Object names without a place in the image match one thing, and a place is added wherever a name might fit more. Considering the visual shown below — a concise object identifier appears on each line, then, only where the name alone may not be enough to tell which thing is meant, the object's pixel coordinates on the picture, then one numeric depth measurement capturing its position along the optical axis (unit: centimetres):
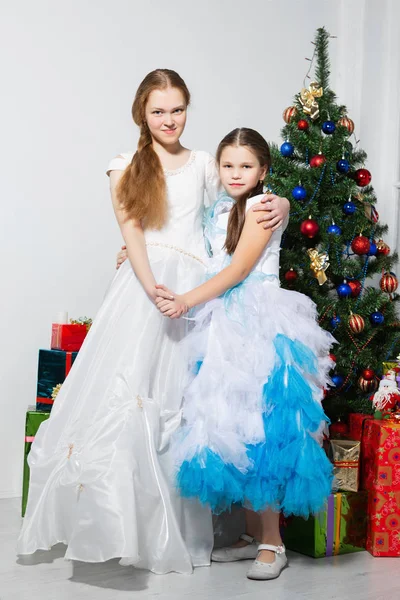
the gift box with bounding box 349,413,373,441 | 240
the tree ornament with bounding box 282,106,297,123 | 262
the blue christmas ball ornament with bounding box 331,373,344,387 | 252
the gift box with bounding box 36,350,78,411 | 257
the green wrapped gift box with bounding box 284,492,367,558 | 220
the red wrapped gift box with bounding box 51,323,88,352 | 263
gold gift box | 229
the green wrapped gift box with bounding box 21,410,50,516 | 249
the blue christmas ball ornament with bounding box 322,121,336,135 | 256
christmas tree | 252
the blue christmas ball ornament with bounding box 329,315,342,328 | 252
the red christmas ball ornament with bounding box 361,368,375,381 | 253
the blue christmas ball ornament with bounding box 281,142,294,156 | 258
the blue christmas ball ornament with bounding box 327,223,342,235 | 251
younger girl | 190
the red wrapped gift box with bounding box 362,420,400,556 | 224
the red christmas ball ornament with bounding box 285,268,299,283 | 254
